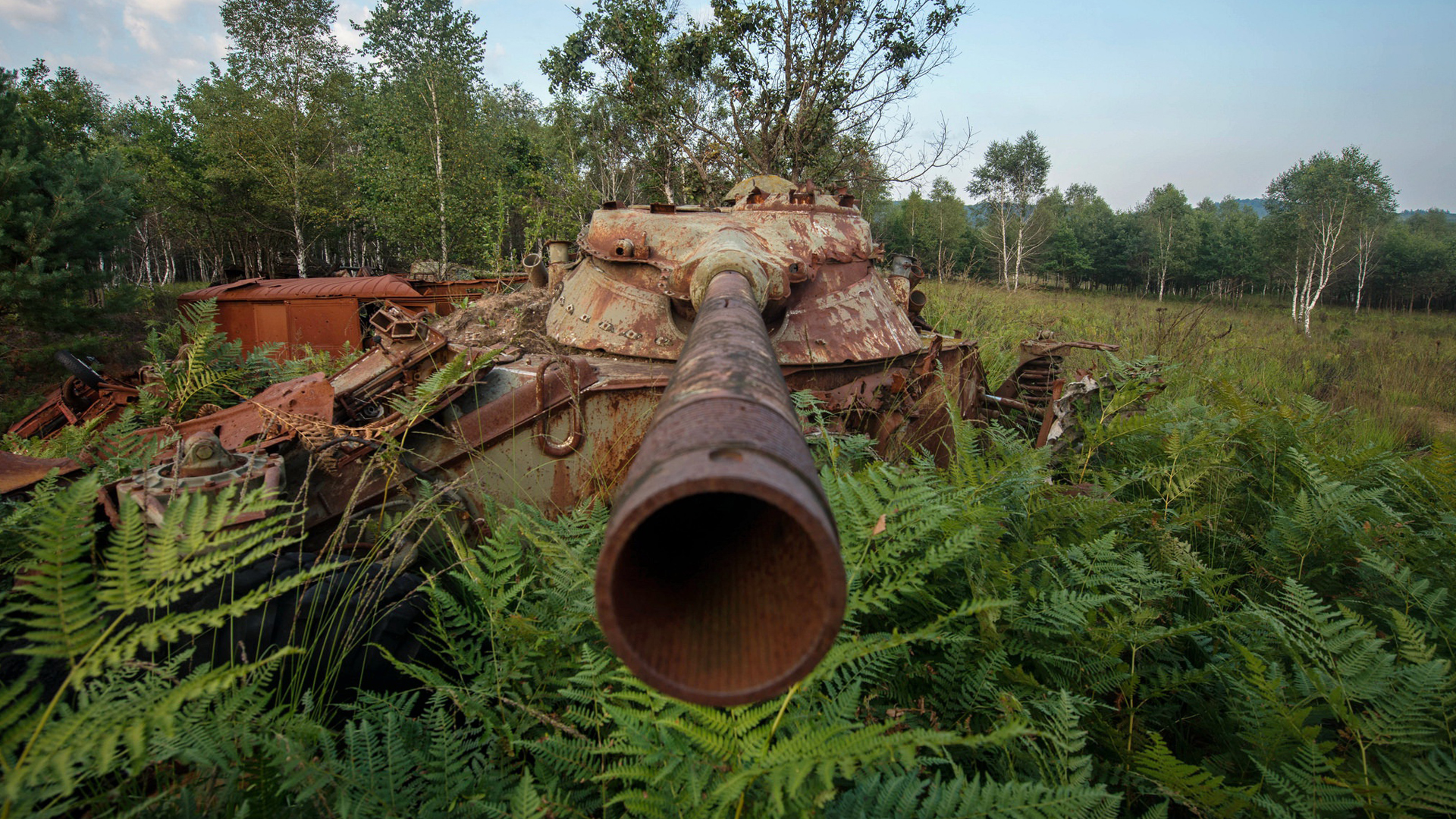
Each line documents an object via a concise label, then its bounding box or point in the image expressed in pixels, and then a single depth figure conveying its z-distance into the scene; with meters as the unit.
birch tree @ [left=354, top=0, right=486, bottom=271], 19.98
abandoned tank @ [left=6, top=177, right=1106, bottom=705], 0.90
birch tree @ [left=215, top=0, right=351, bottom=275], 24.30
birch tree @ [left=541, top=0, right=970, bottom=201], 15.86
